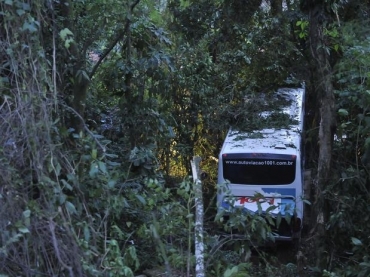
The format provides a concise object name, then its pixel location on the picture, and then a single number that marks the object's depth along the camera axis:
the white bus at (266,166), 11.20
